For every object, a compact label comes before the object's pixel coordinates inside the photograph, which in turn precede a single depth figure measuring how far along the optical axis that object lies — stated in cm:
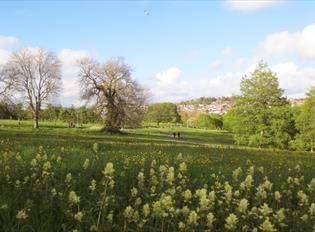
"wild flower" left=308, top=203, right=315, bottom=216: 309
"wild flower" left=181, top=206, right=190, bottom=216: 282
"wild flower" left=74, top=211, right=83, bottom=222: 276
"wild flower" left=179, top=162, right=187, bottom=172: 373
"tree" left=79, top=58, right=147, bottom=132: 4834
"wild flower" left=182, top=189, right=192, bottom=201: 303
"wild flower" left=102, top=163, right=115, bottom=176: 307
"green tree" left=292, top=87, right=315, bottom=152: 4089
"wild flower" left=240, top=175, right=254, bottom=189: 346
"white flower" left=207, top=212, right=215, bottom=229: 269
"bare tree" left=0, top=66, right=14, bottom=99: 4531
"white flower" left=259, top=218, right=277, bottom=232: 257
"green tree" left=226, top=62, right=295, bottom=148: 3757
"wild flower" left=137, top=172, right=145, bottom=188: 353
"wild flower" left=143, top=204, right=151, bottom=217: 280
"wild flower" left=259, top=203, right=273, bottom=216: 284
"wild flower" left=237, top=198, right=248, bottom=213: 285
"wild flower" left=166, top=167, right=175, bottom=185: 345
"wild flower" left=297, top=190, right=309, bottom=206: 332
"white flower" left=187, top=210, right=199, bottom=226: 262
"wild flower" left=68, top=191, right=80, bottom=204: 298
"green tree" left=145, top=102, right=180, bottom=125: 12293
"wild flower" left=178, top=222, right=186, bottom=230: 264
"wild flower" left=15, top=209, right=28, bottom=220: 274
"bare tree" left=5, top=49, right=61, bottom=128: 5074
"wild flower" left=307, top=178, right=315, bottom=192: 380
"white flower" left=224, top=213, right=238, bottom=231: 258
